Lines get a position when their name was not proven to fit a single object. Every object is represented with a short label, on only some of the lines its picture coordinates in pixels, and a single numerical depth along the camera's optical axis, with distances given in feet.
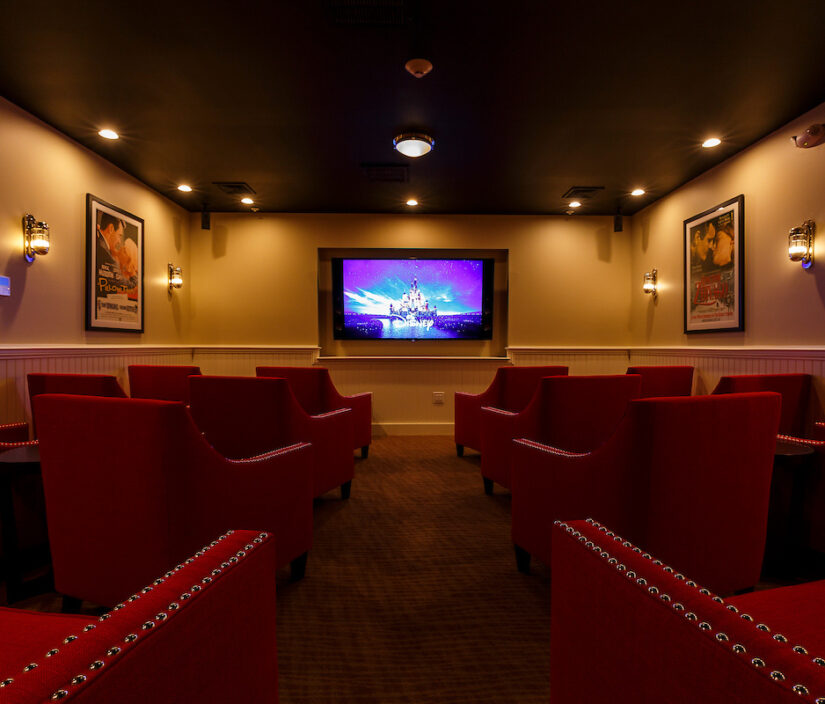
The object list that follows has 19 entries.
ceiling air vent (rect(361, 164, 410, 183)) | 14.15
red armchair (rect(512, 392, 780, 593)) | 4.53
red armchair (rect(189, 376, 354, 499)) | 7.88
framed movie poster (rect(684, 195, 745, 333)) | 12.91
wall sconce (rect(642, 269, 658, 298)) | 17.39
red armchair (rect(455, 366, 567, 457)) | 10.66
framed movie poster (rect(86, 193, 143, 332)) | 12.82
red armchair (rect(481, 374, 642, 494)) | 7.25
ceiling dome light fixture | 11.80
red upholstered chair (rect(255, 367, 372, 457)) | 11.05
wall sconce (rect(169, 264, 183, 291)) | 17.12
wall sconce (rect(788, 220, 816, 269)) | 10.66
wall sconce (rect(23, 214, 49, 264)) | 10.68
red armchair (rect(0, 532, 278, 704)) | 1.55
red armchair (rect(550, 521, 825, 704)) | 1.63
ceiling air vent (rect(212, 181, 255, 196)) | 15.46
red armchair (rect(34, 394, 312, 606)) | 4.43
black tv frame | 19.07
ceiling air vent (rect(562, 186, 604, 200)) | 15.90
